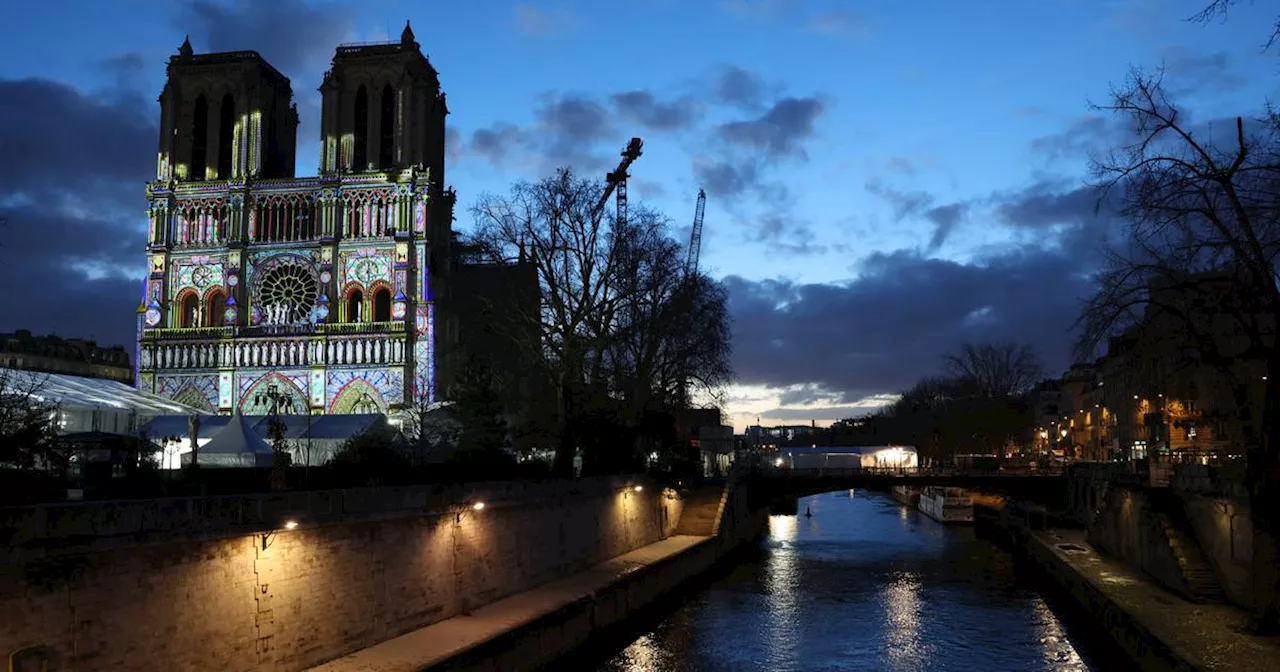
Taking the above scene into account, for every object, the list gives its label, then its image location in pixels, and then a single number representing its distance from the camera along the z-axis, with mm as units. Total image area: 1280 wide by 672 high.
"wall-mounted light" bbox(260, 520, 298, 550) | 20466
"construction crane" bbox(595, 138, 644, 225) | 108312
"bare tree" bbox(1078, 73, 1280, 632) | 21828
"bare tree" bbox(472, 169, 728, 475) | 47094
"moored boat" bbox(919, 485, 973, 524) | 82188
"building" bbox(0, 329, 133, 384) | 120438
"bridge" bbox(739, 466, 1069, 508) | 64750
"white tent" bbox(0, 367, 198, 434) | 47438
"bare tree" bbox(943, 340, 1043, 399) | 112562
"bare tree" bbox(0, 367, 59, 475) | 24453
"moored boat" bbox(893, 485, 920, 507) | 107125
